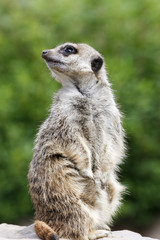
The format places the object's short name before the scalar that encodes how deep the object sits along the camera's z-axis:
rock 9.62
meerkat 9.30
